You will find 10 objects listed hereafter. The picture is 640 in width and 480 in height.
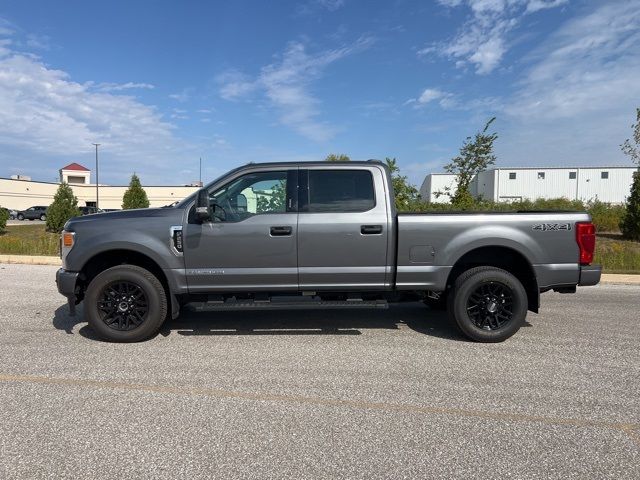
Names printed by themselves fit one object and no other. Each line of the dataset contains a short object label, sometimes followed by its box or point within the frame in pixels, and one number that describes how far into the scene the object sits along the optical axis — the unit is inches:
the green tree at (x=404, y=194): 540.1
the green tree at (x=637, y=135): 787.2
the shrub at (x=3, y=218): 890.1
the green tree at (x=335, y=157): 876.7
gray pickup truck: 197.2
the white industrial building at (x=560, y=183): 2160.4
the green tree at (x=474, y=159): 699.4
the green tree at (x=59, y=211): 925.2
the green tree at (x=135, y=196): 1484.7
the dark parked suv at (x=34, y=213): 1979.6
